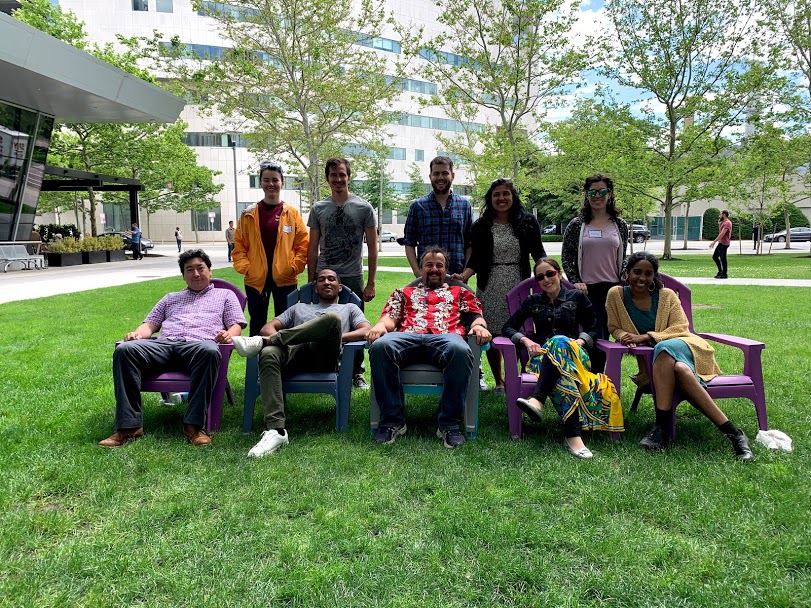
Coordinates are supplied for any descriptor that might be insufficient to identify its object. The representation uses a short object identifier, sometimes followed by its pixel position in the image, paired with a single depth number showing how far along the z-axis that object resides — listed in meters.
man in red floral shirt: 3.84
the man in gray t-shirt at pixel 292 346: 3.79
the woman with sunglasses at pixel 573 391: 3.64
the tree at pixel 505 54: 16.08
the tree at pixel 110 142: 24.36
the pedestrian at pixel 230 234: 22.62
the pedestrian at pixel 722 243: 14.23
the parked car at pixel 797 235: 41.79
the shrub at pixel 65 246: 21.03
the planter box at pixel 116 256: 23.78
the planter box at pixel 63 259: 20.73
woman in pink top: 4.57
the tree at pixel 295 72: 15.80
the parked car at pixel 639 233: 44.66
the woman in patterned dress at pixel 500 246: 4.70
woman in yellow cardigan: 3.59
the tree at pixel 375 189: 45.88
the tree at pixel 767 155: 20.70
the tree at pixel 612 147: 21.39
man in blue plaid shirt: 4.79
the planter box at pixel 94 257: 22.27
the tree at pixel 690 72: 20.48
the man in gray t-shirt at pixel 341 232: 4.89
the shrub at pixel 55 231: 27.11
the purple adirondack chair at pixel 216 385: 3.90
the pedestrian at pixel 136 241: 24.84
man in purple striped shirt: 3.83
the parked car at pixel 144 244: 31.41
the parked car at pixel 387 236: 51.28
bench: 18.14
